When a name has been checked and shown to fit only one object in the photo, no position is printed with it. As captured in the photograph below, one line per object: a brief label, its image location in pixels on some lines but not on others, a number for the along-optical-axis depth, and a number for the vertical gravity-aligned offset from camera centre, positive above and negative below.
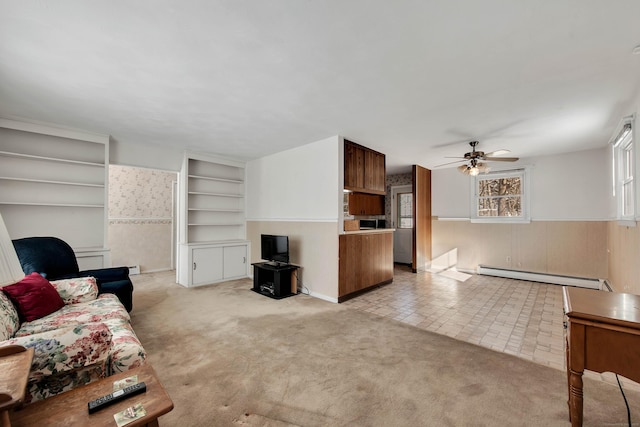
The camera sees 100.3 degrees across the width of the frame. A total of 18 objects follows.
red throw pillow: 2.10 -0.65
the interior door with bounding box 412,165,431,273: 6.03 -0.02
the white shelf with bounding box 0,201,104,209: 3.31 +0.18
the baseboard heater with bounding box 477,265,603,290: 4.70 -1.13
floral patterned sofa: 1.24 -0.73
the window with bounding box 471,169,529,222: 5.43 +0.45
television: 4.33 -0.52
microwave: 5.68 -0.13
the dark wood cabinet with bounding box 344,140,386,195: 4.26 +0.84
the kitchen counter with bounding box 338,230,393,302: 4.03 -0.72
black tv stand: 4.14 -1.01
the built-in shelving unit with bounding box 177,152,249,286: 4.90 -0.07
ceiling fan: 4.00 +0.89
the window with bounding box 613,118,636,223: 3.07 +0.59
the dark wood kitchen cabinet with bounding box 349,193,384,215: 4.89 +0.27
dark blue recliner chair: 2.84 -0.53
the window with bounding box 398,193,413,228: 7.35 +0.22
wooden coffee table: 0.97 -0.75
